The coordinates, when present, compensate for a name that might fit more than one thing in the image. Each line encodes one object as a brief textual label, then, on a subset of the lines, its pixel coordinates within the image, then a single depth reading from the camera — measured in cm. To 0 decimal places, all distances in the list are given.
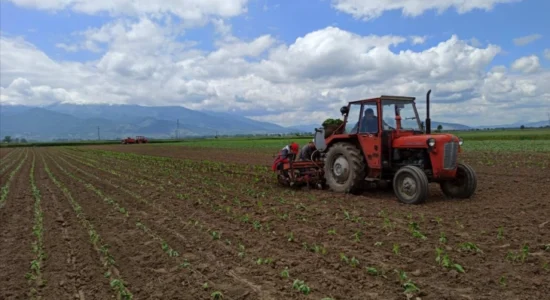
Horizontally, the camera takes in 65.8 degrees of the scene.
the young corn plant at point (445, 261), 486
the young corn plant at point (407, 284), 430
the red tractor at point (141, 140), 7409
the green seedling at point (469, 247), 552
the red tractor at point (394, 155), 860
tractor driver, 943
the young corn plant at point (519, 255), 512
